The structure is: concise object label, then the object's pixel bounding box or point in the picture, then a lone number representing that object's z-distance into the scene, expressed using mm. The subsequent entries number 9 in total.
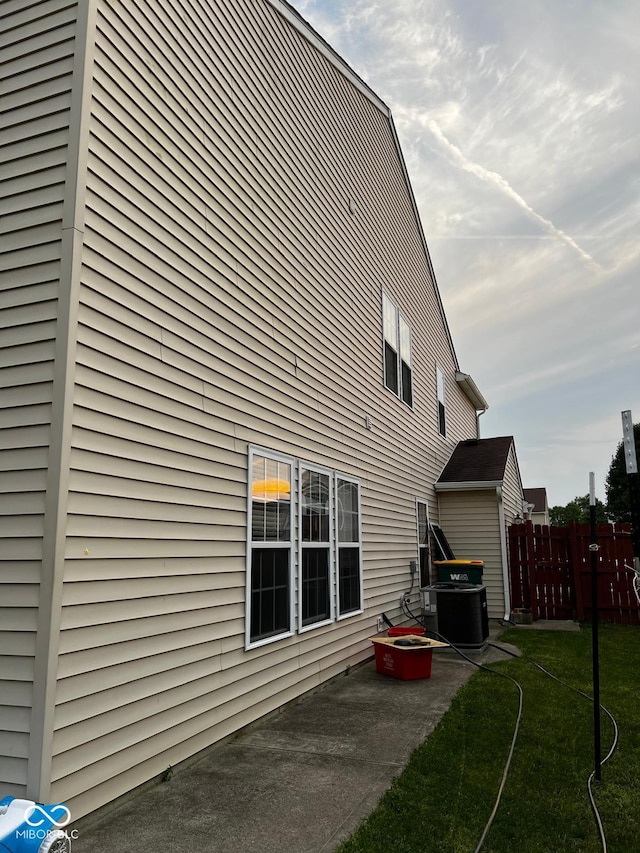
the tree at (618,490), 36281
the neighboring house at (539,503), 34875
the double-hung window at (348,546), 6945
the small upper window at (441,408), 13227
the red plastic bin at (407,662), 6293
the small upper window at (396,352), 9508
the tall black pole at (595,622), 3553
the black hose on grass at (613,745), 2889
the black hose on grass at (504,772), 2854
